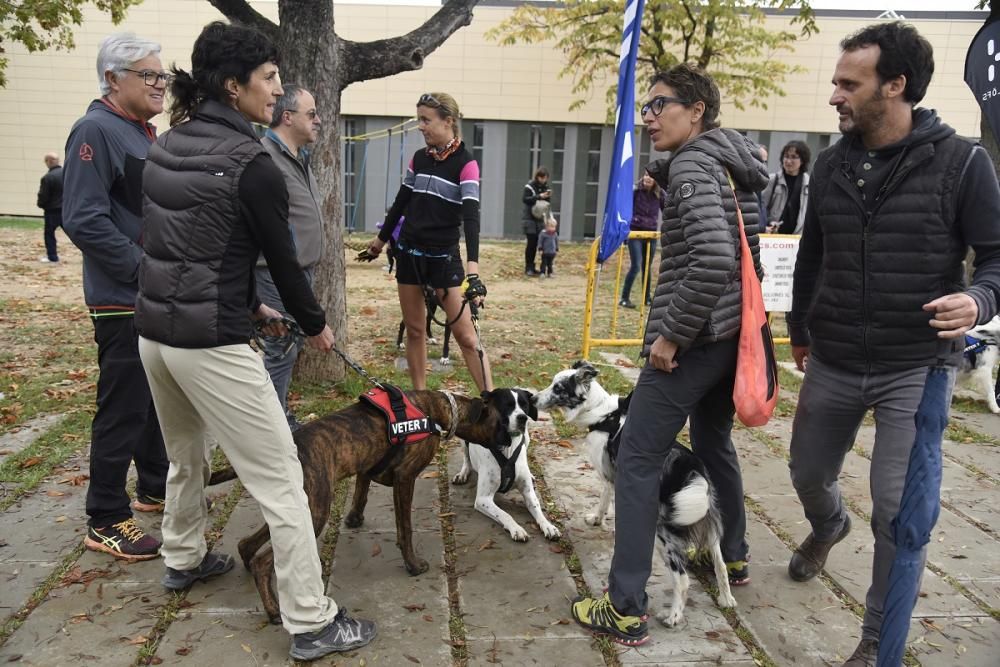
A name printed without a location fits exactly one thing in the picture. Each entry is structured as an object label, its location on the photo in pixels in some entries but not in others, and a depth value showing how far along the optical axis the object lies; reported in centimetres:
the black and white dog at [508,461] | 381
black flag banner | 306
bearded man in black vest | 238
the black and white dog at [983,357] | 615
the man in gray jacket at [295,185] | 360
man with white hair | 311
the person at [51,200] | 1248
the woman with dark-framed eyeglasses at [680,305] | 252
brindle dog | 289
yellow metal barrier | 664
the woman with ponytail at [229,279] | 239
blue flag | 555
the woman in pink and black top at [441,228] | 494
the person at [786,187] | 775
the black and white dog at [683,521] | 298
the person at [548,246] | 1460
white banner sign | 730
